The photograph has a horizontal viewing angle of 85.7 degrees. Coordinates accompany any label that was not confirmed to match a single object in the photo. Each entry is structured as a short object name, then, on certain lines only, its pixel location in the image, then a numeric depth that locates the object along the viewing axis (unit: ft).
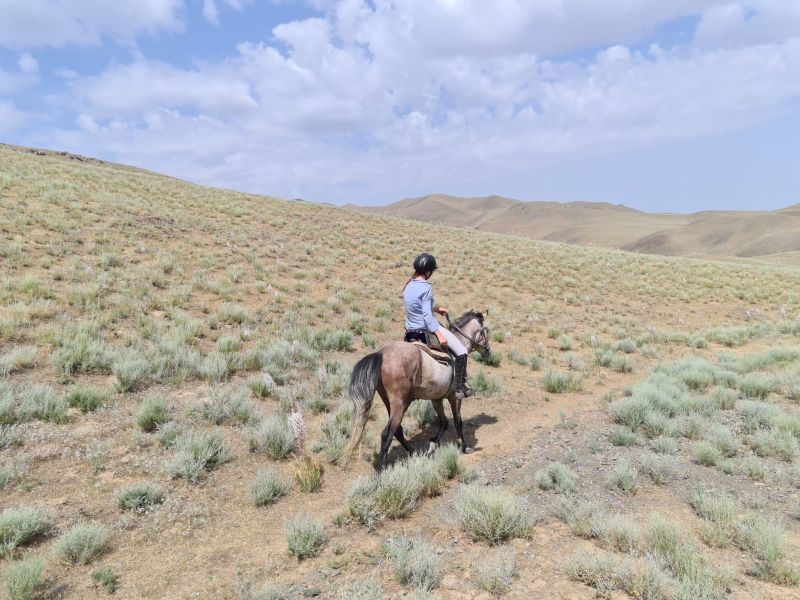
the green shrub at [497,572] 12.16
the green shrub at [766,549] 11.93
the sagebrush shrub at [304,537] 14.24
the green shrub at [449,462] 19.95
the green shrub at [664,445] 21.03
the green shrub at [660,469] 18.16
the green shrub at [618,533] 13.42
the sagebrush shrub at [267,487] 17.70
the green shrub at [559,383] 34.65
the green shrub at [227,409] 23.61
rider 21.17
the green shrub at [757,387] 28.78
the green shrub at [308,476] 18.79
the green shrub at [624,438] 22.29
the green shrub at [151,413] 21.67
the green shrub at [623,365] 40.73
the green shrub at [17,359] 24.07
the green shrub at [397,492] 16.44
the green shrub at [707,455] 19.56
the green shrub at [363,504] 15.92
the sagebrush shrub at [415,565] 12.37
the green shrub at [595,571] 11.66
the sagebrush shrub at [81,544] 13.67
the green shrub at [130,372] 25.17
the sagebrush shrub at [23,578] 11.73
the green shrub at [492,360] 40.50
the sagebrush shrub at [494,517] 14.52
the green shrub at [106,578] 12.98
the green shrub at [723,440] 20.62
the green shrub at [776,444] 19.83
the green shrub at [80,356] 25.79
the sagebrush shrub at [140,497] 16.47
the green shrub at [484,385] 33.37
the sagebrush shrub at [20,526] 13.82
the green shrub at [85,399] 22.43
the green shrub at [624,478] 17.44
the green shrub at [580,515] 14.52
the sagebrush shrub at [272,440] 21.45
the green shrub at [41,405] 20.85
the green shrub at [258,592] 11.91
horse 19.70
